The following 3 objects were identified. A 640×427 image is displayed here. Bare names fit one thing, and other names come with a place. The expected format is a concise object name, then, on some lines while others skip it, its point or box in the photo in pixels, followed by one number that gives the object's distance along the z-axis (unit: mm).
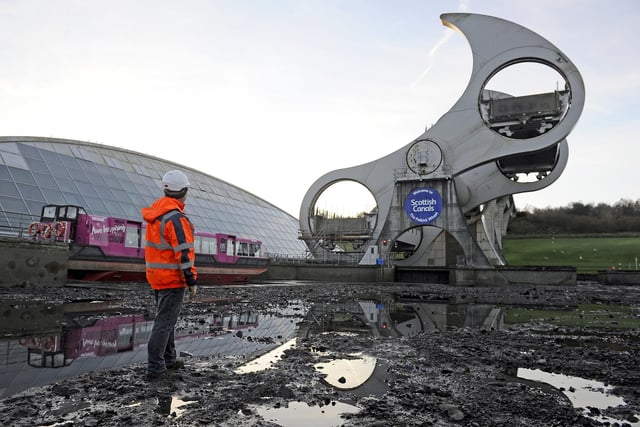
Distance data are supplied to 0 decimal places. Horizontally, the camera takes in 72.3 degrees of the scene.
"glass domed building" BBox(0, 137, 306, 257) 32219
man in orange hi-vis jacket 5391
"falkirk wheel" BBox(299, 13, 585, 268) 35812
